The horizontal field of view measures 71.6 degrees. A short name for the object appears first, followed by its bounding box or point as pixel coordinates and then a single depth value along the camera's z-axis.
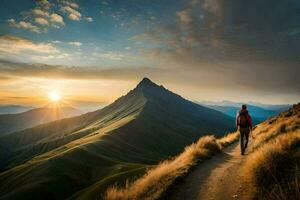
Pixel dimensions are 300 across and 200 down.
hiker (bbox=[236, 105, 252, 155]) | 14.96
